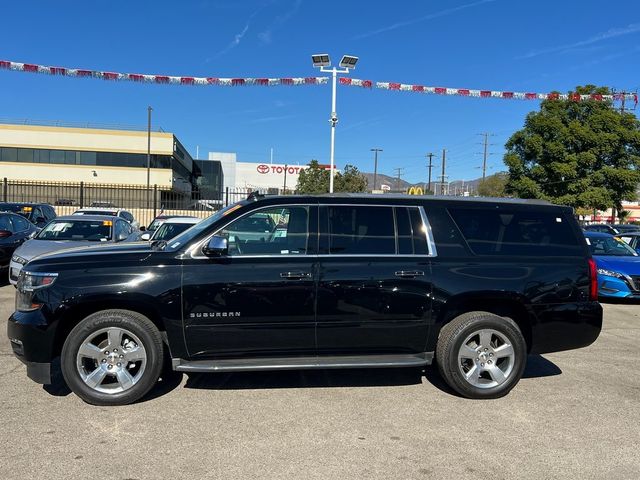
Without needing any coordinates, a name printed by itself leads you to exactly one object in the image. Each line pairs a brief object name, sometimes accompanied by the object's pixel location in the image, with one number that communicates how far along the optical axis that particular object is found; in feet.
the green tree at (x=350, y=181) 185.78
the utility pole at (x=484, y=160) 257.24
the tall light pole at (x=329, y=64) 64.28
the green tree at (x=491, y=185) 290.74
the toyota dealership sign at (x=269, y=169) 317.18
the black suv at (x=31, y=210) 52.01
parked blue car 32.27
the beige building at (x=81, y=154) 174.40
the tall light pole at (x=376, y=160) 284.41
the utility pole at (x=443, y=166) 240.03
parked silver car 29.14
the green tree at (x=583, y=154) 91.20
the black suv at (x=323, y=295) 14.01
